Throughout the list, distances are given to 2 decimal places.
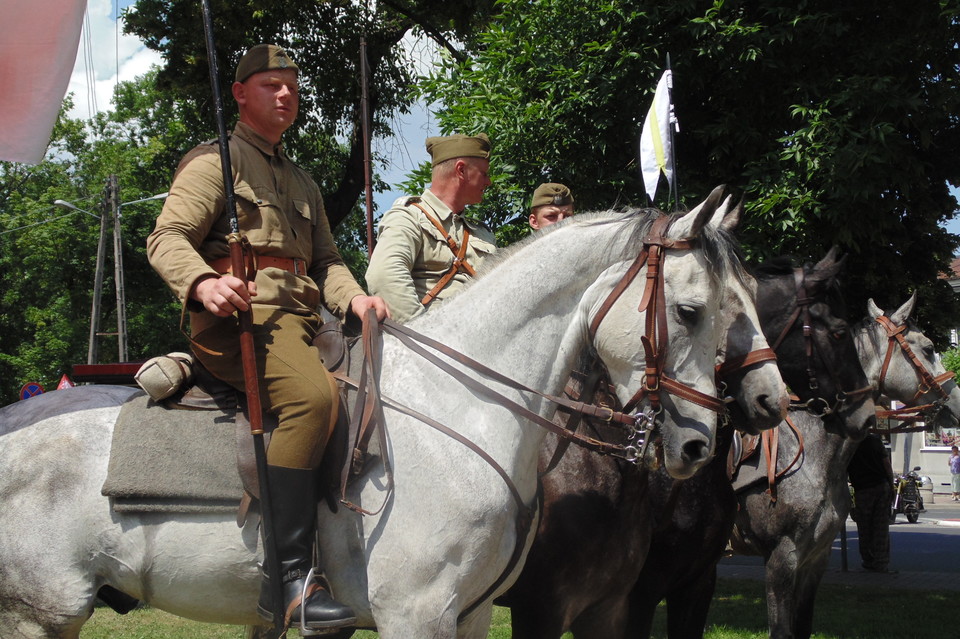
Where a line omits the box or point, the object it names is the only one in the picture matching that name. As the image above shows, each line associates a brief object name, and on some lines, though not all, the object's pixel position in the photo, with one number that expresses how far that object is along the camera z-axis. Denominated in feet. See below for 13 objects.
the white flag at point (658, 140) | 19.75
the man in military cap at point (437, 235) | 14.96
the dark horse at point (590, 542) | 14.08
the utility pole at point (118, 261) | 78.27
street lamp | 79.46
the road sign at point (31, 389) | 50.48
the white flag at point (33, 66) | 12.91
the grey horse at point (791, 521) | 17.30
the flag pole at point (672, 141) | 18.60
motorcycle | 73.91
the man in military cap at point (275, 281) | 10.94
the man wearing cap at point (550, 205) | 20.30
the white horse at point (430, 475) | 10.67
